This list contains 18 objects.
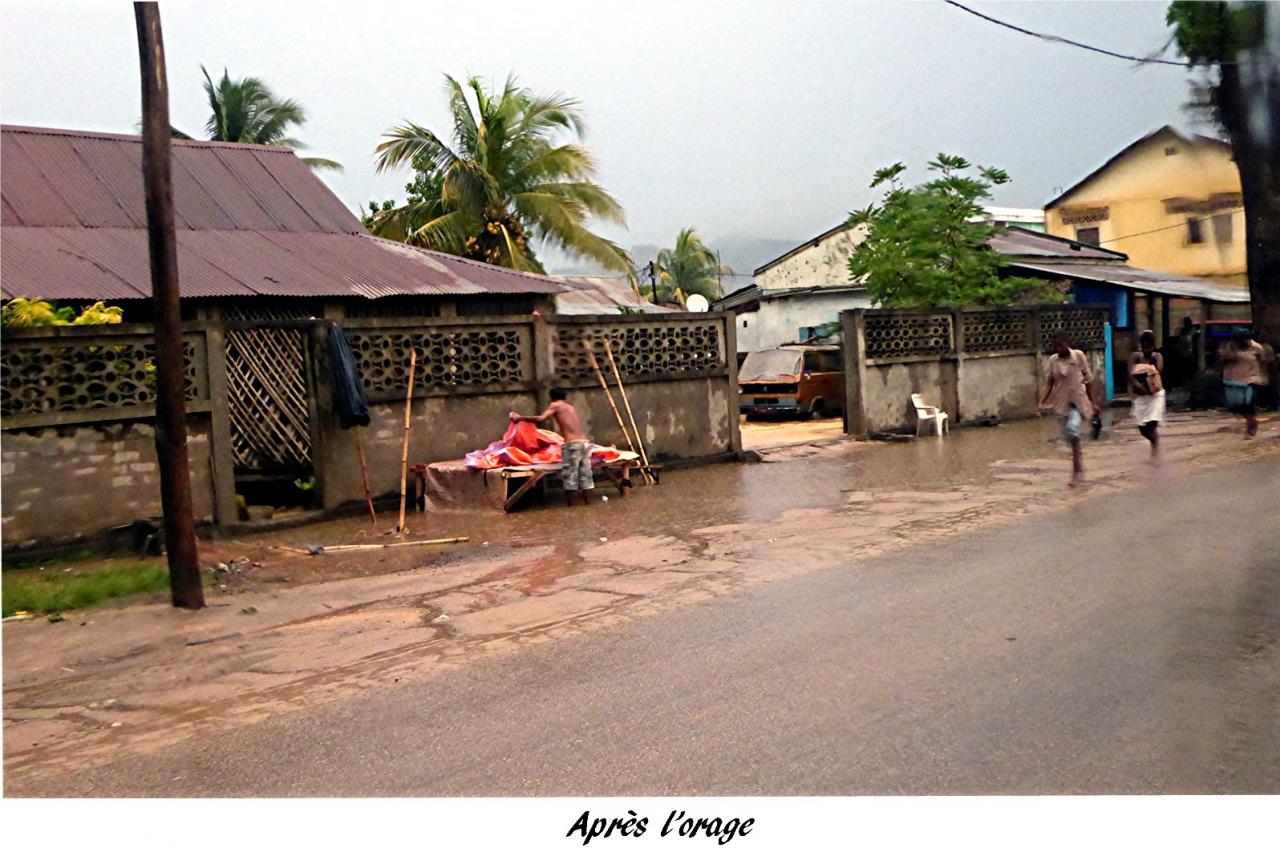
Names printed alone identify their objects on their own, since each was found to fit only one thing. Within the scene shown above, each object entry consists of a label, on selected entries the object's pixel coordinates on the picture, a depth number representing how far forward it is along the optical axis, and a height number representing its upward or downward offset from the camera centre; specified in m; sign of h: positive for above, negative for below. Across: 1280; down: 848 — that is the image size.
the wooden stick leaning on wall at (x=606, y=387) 14.72 -0.14
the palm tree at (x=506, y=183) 24.83 +4.21
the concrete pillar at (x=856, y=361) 19.31 +0.02
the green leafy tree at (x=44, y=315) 10.30 +0.83
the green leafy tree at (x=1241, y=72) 8.66 +1.99
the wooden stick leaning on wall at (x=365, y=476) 12.16 -0.88
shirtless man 12.49 -0.76
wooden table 12.39 -1.05
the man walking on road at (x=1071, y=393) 13.12 -0.48
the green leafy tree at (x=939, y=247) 23.16 +2.19
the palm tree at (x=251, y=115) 30.72 +7.42
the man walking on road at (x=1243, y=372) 15.98 -0.44
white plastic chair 20.05 -0.99
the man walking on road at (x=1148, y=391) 14.62 -0.57
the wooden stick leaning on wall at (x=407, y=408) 12.38 -0.22
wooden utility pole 7.53 +0.53
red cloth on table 12.60 -0.74
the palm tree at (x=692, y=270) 56.53 +4.98
